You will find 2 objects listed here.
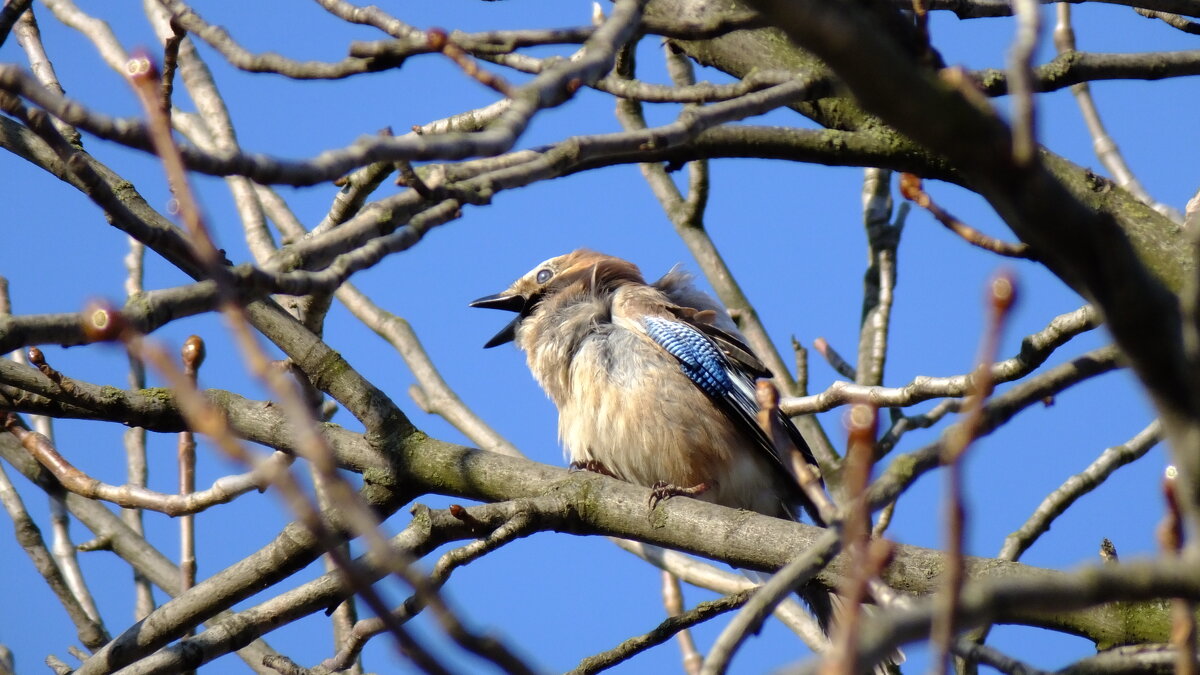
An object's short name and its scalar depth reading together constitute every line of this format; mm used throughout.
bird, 12836
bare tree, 3441
